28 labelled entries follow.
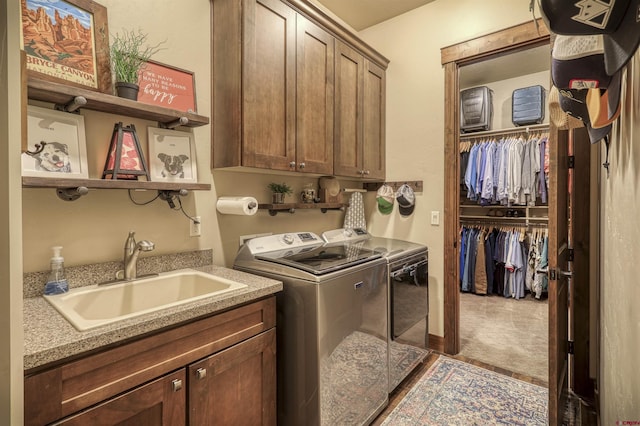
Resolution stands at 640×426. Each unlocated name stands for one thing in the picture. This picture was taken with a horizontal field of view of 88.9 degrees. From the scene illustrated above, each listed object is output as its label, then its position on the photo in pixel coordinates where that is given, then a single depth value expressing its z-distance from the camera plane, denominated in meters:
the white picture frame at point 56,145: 1.29
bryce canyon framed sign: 1.30
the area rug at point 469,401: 1.88
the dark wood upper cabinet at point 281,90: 1.80
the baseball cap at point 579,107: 0.81
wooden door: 1.51
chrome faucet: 1.53
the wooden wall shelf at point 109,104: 1.22
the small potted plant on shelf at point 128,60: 1.47
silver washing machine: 1.54
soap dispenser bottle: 1.32
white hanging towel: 2.94
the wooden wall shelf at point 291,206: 2.14
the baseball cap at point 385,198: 2.97
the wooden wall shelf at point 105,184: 1.18
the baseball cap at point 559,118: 1.28
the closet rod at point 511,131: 3.96
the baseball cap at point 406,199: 2.82
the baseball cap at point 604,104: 0.65
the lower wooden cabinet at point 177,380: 0.91
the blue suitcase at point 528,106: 3.96
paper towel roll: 1.87
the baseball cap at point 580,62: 0.63
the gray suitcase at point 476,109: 4.28
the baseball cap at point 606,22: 0.47
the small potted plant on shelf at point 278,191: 2.23
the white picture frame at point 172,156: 1.68
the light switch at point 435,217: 2.72
